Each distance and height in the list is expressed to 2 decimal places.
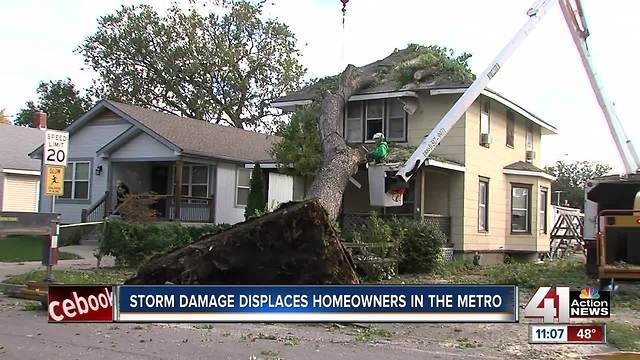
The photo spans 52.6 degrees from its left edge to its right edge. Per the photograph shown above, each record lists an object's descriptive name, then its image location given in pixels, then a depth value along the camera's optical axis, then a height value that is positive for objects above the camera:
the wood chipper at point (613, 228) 12.24 +0.15
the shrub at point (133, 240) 16.05 -0.48
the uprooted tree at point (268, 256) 10.43 -0.52
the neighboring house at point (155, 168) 25.61 +2.26
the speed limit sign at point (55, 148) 12.13 +1.34
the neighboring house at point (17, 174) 30.77 +2.11
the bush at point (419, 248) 16.33 -0.47
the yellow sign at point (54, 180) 12.16 +0.73
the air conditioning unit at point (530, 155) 25.05 +2.99
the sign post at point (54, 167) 12.13 +0.97
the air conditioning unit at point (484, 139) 21.19 +3.02
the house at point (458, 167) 19.95 +2.08
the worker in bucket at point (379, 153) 15.20 +1.77
